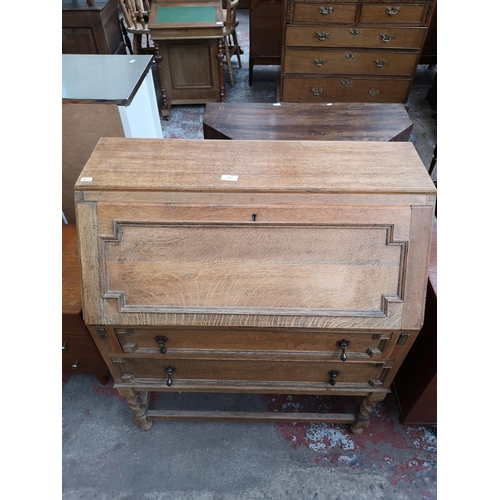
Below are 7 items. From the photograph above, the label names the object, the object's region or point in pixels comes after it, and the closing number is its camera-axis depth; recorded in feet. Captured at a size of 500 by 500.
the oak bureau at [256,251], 3.66
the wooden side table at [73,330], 4.91
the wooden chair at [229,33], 11.89
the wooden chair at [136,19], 11.73
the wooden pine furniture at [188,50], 10.82
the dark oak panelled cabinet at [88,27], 11.55
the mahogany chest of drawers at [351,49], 10.13
